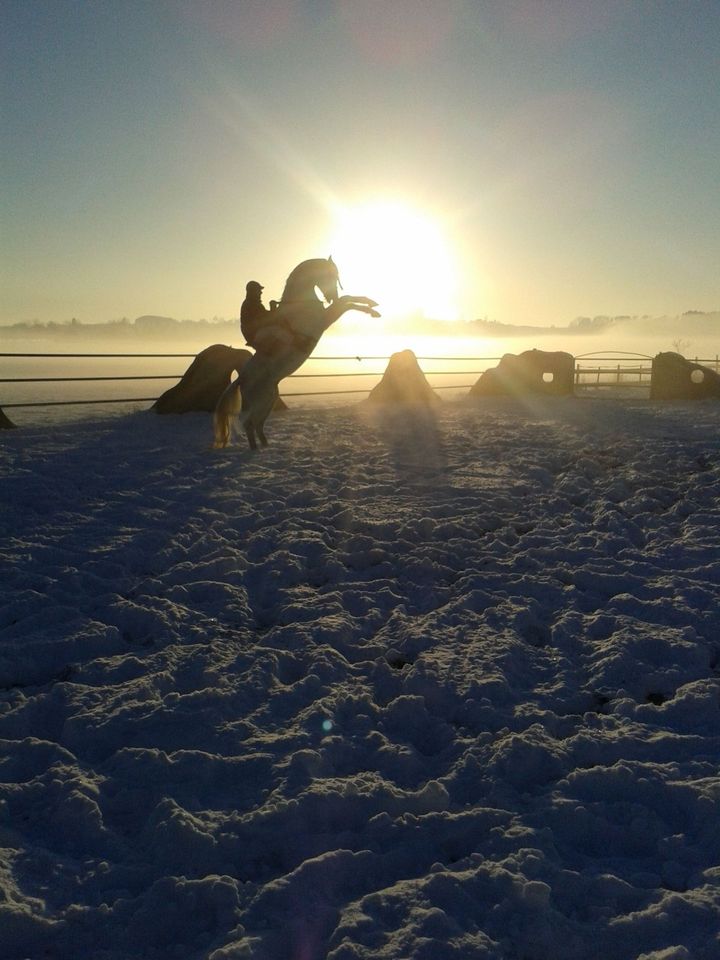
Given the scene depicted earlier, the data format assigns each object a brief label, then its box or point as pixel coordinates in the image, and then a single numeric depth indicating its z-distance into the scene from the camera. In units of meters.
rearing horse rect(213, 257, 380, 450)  7.14
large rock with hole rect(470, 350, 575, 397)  17.94
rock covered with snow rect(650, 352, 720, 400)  16.95
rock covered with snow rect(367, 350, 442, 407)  15.02
